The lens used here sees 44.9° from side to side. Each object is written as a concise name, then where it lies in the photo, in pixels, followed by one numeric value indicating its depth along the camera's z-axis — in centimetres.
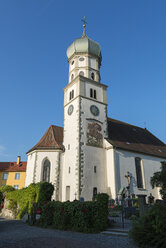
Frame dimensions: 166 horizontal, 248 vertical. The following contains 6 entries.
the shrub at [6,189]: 2042
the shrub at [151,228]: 661
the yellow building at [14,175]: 3756
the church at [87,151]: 2119
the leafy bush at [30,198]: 1361
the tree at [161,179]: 1519
